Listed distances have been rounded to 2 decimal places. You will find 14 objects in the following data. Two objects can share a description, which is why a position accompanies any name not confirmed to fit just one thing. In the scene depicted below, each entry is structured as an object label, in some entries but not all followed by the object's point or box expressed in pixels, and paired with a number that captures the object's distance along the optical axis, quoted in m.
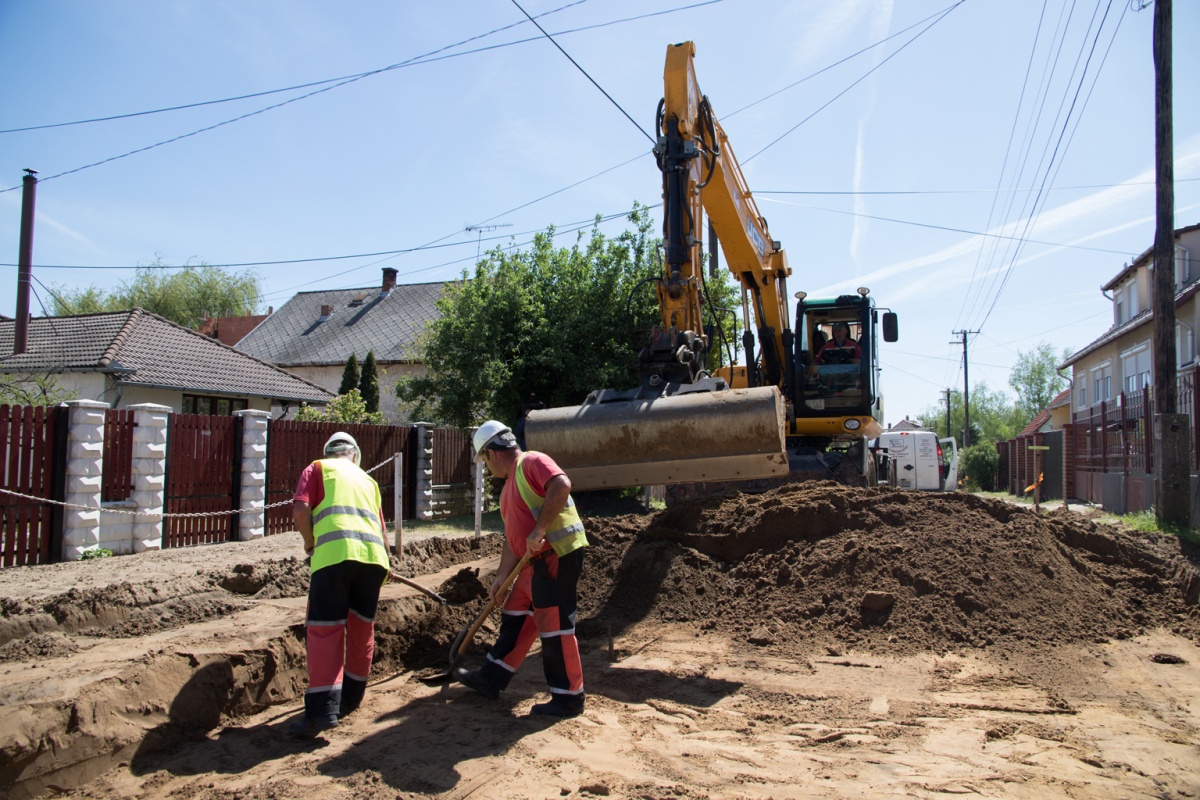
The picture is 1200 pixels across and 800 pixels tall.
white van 25.98
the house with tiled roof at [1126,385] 16.81
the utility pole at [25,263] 20.75
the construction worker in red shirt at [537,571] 4.82
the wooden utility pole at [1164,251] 11.72
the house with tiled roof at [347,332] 30.61
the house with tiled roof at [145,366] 19.20
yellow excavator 6.37
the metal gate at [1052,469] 27.38
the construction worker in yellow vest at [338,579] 4.53
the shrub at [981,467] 39.78
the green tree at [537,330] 16.80
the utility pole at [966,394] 47.38
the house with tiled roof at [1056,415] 40.09
